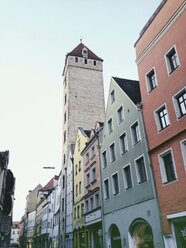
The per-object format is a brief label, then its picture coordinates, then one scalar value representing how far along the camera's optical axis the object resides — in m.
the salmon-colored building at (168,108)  14.70
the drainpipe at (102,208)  24.39
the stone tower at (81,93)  52.03
